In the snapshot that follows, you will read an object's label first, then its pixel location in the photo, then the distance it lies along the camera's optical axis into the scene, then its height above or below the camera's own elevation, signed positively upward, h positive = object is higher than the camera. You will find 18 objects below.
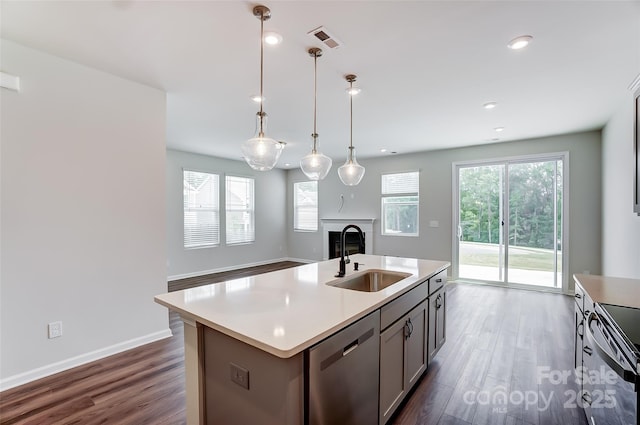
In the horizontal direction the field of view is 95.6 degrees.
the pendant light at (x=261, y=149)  2.02 +0.43
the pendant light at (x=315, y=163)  2.52 +0.41
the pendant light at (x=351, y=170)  2.86 +0.39
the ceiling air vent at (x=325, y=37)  2.05 +1.27
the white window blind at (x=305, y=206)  7.93 +0.11
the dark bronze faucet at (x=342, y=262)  2.24 -0.42
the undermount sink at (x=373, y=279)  2.34 -0.59
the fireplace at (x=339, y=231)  6.84 -0.57
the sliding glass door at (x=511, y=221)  4.91 -0.21
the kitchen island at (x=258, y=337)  1.14 -0.53
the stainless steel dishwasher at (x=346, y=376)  1.21 -0.78
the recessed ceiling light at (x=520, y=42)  2.12 +1.25
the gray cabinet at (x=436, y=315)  2.40 -0.92
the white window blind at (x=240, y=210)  6.95 +0.00
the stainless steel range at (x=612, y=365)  1.06 -0.65
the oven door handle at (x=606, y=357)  1.05 -0.62
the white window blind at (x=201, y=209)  6.15 +0.03
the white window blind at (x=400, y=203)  6.31 +0.14
